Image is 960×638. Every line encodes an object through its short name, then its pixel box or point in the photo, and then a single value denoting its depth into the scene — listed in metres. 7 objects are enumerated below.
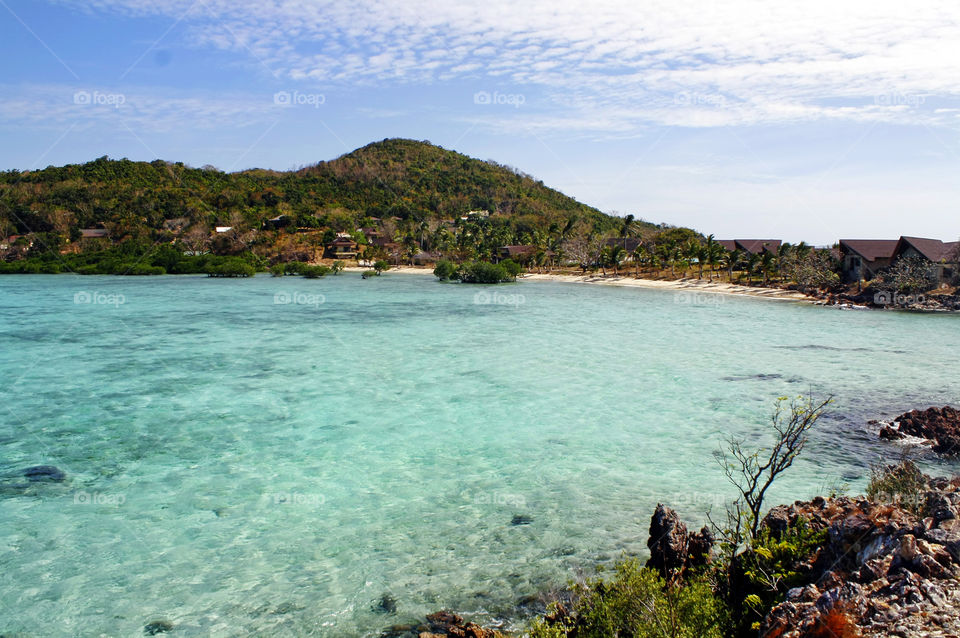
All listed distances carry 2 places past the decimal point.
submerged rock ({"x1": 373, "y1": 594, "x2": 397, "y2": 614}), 6.73
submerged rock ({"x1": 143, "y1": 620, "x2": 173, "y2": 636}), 6.35
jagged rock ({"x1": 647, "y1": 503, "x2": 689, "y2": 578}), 6.56
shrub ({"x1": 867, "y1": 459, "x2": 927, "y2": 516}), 6.64
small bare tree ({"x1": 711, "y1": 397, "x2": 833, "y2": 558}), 6.17
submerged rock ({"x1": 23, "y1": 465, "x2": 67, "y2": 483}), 10.63
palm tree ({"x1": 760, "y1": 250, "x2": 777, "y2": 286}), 55.69
